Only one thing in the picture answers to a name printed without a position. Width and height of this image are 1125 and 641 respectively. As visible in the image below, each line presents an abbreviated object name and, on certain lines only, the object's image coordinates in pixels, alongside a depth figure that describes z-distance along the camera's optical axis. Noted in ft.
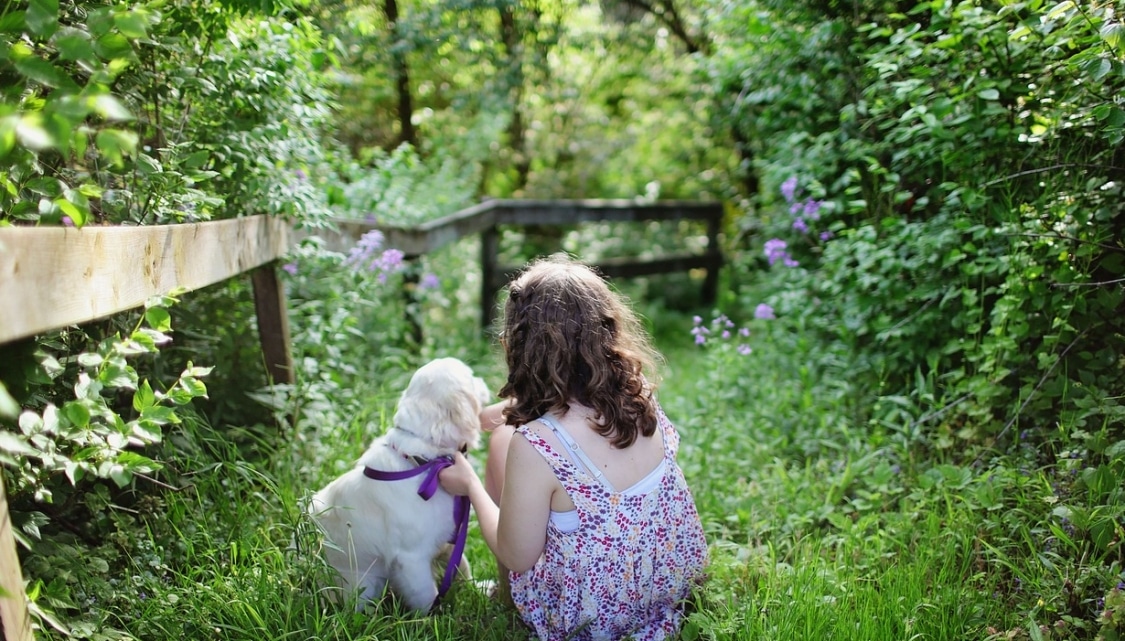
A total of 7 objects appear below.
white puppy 7.47
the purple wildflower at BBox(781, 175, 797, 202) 12.96
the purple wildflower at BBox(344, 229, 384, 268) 11.38
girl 6.86
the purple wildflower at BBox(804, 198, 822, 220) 12.94
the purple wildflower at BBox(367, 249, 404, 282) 11.53
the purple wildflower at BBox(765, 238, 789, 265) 13.00
